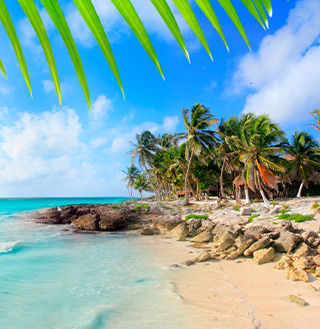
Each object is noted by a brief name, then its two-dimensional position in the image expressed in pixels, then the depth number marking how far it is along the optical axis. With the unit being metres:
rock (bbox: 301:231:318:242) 7.47
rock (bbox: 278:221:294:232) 8.82
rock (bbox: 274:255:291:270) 6.10
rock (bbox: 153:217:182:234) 13.88
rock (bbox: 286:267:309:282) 5.18
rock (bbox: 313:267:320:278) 5.25
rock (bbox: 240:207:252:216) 14.41
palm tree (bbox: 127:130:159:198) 37.12
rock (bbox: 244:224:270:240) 9.02
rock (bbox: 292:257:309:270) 5.70
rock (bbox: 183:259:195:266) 7.21
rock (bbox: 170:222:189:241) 11.38
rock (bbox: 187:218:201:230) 12.76
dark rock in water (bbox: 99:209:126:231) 15.75
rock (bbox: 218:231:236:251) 8.20
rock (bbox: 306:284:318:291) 4.65
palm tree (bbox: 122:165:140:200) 59.66
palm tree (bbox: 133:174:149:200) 53.59
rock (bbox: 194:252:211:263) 7.48
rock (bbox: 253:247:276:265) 6.75
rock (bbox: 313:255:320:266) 5.76
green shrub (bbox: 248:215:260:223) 12.70
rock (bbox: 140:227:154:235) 13.63
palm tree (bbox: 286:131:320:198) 24.38
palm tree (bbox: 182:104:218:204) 23.05
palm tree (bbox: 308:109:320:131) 16.45
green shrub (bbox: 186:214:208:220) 15.95
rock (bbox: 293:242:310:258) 6.41
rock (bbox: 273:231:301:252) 6.98
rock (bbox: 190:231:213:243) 10.31
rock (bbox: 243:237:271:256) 7.40
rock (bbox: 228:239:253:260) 7.53
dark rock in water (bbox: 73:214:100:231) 16.07
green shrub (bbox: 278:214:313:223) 10.53
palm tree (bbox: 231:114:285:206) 17.86
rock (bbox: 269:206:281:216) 13.15
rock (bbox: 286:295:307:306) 4.16
